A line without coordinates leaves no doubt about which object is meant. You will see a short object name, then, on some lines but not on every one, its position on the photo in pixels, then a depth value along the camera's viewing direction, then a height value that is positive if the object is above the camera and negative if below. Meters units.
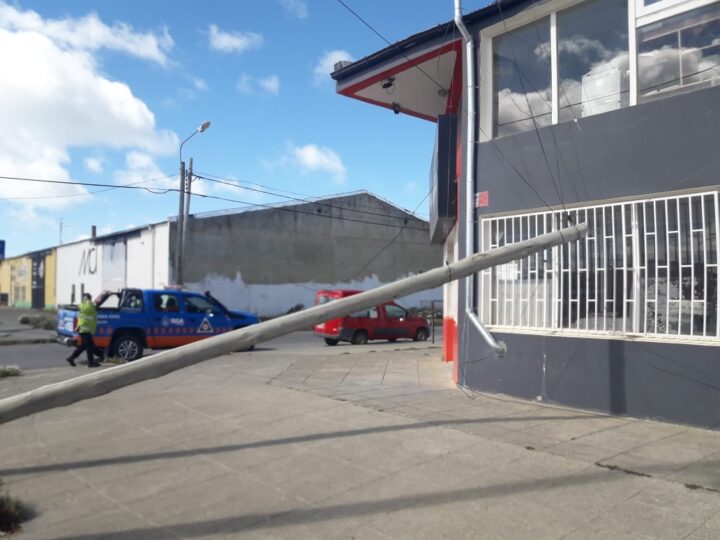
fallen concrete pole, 4.40 -0.33
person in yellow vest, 12.92 -0.58
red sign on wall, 9.00 +1.63
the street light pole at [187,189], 24.84 +4.80
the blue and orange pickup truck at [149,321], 14.04 -0.47
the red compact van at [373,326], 20.45 -0.79
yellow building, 49.53 +1.95
